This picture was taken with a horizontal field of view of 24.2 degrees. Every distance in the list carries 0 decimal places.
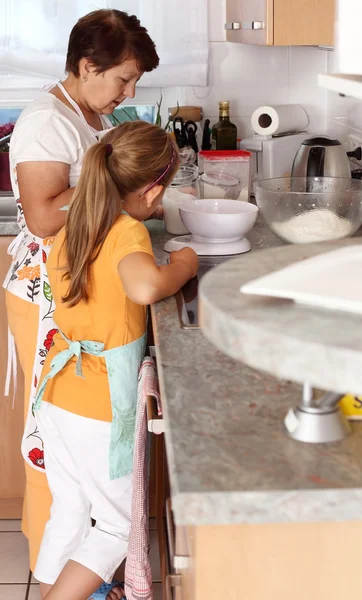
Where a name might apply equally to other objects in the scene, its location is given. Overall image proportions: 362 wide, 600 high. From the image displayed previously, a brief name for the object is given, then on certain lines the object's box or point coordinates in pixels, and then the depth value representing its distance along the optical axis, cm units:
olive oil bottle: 291
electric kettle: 226
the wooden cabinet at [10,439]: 253
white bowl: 204
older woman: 193
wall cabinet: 235
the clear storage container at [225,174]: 242
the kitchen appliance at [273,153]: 282
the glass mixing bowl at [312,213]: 196
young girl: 169
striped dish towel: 163
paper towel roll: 286
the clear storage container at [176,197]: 227
